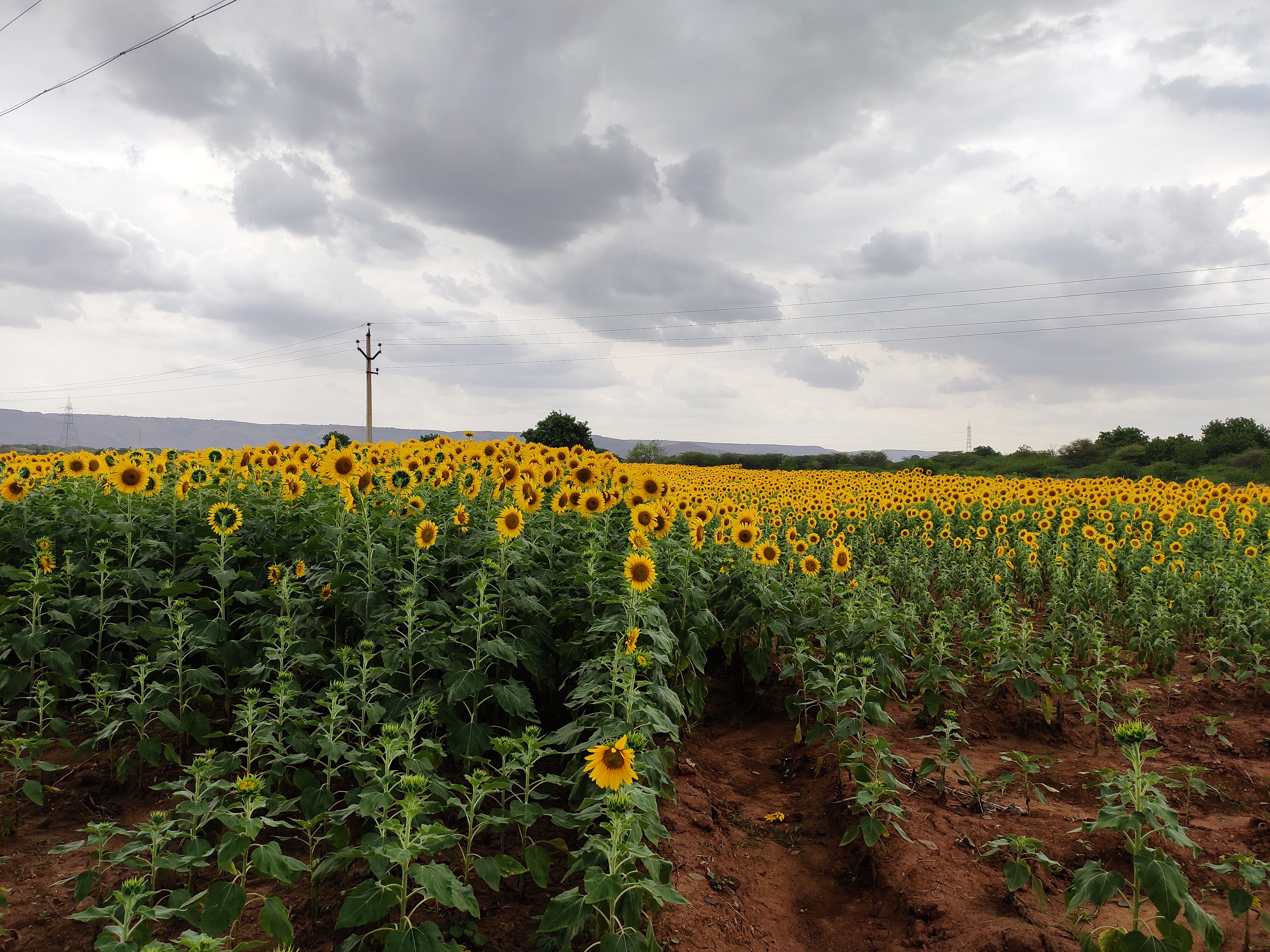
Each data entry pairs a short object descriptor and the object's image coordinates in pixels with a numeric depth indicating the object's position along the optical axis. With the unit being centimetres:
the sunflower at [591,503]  589
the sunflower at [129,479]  587
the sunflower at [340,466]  595
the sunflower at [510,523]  475
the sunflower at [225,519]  499
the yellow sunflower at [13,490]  634
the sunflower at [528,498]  557
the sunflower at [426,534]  484
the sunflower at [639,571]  420
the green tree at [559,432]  4078
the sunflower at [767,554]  618
